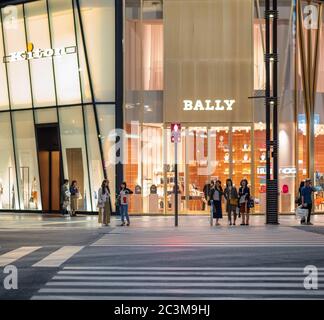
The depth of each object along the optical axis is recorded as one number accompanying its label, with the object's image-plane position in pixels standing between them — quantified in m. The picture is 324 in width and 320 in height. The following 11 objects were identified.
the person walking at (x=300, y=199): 31.26
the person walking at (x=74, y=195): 36.16
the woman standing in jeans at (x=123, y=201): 30.09
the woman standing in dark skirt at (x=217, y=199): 30.08
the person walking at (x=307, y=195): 30.52
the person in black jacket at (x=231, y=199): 30.55
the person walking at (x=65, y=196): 36.50
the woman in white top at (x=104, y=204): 30.33
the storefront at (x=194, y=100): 36.97
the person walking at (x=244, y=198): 30.00
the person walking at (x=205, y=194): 35.89
